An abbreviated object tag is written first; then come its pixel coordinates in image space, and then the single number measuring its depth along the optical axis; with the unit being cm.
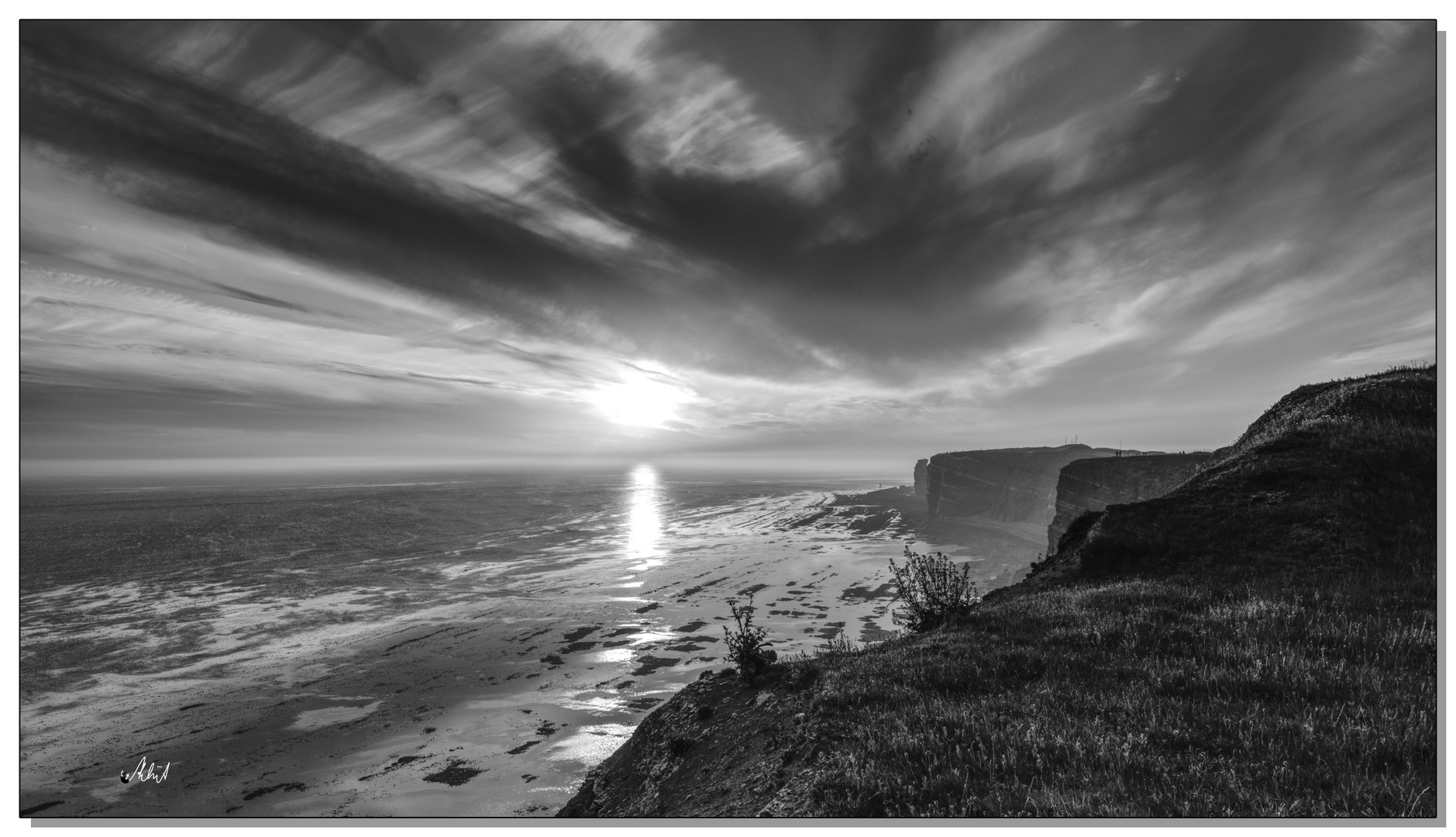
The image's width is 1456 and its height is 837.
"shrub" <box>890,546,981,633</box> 929
